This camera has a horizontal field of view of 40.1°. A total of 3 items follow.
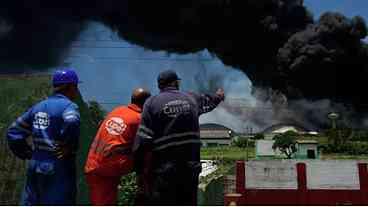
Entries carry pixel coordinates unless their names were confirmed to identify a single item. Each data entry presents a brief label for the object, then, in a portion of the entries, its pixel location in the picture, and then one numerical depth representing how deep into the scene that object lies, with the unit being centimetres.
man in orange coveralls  374
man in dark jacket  363
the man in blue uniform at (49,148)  354
